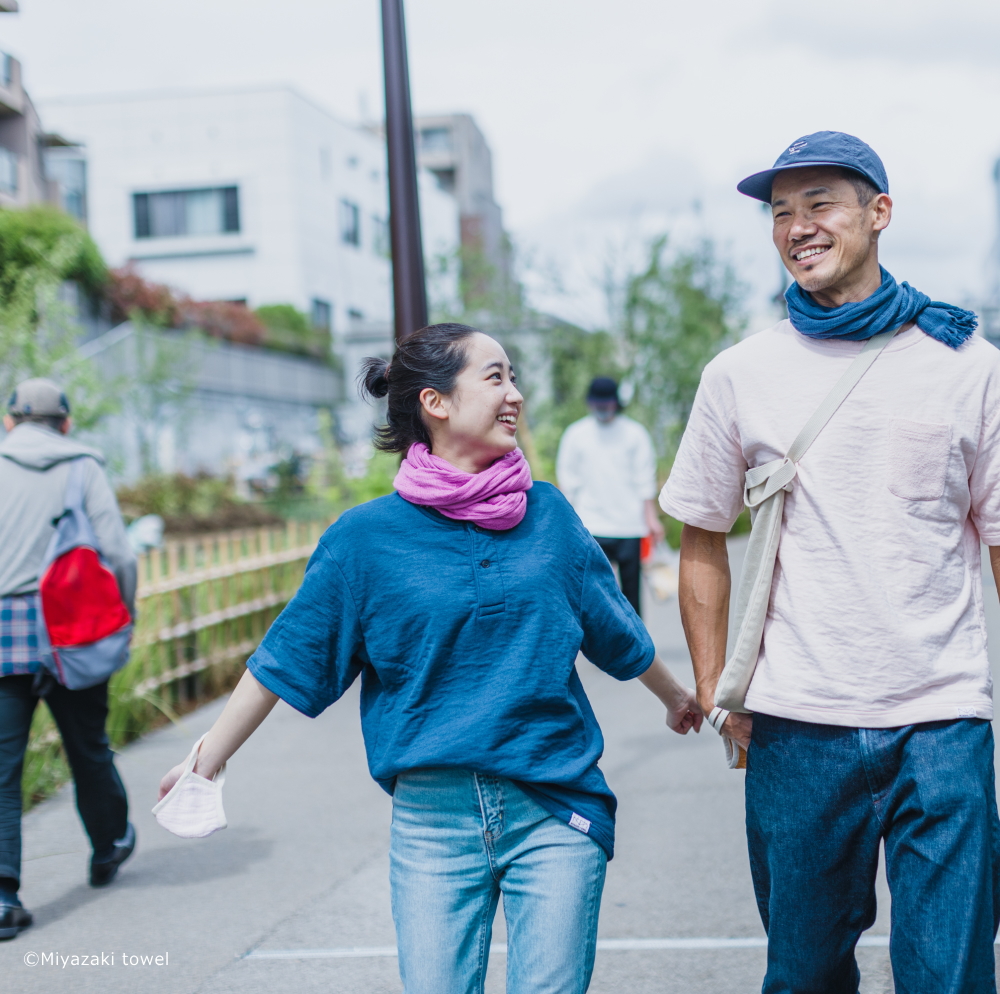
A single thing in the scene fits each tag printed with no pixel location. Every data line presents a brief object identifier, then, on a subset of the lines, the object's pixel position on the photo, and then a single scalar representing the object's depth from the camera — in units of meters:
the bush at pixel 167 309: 29.08
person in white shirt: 7.78
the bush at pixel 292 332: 37.78
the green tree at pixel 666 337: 20.44
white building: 41.31
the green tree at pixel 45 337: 14.61
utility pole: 7.12
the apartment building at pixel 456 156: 63.59
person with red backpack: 4.32
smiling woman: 2.33
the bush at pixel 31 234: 22.53
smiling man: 2.30
